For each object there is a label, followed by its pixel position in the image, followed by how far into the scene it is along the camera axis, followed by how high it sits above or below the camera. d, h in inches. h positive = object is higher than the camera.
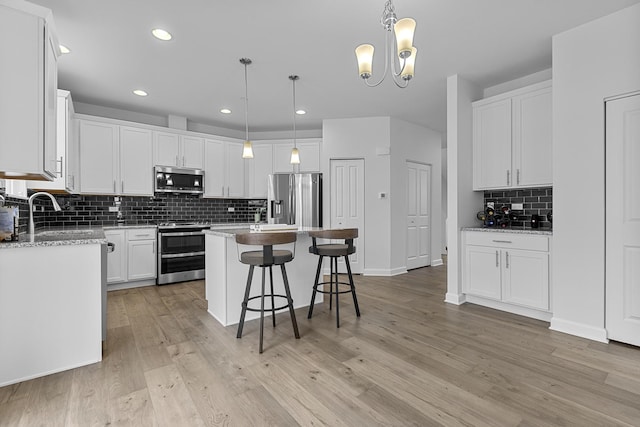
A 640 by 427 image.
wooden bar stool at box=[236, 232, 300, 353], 94.9 -14.6
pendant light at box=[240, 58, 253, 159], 128.8 +63.4
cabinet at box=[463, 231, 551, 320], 118.3 -24.3
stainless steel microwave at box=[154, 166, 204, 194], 188.5 +21.1
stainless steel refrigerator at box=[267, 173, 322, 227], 207.3 +9.4
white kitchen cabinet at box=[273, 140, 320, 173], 217.3 +40.4
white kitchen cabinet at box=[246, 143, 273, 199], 223.8 +31.8
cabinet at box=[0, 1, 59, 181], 72.7 +30.4
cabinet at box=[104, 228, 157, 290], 166.6 -24.9
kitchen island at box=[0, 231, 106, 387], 76.7 -24.2
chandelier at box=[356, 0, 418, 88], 66.6 +38.1
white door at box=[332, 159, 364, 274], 204.5 +9.1
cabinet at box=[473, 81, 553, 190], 126.0 +31.9
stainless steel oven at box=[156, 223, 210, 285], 178.7 -23.5
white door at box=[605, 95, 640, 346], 94.6 -2.7
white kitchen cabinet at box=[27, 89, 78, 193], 128.3 +28.6
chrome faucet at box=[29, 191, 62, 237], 98.9 -4.3
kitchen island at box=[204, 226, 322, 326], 115.4 -25.8
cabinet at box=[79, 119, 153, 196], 167.3 +31.0
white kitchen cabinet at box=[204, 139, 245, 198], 208.1 +30.6
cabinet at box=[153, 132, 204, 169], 189.6 +40.4
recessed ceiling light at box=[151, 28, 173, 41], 106.5 +63.3
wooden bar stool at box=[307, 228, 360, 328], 114.1 -13.7
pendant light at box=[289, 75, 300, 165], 145.0 +30.1
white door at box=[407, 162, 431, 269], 219.6 -2.1
